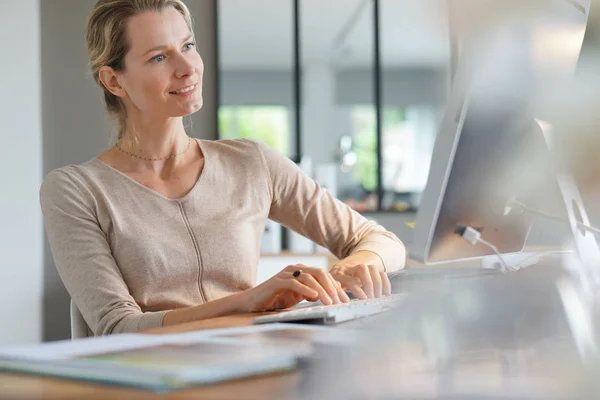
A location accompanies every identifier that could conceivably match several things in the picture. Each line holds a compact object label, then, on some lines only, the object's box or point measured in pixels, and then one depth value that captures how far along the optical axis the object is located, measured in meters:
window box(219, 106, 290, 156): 4.27
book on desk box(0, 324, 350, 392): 0.52
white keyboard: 0.92
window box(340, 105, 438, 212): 4.38
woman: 1.49
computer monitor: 0.91
